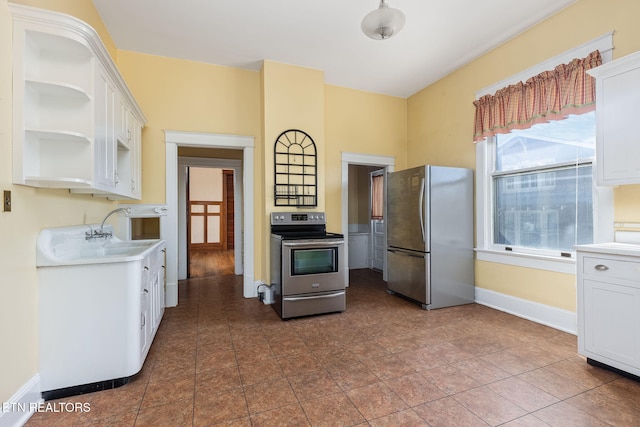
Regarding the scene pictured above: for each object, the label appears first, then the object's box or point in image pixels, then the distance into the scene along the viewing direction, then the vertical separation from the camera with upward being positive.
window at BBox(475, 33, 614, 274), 2.69 +0.23
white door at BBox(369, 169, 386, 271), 5.82 -0.12
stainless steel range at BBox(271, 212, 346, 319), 3.22 -0.66
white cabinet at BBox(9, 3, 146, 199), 1.69 +0.74
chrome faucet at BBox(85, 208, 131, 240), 2.45 -0.15
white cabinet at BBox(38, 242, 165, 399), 1.86 -0.72
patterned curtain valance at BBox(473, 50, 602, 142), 2.63 +1.18
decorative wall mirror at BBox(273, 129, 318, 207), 3.87 +0.62
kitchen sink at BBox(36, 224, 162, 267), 1.86 -0.25
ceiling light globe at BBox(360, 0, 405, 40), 2.19 +1.48
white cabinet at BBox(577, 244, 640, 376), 1.96 -0.64
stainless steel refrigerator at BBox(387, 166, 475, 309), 3.52 -0.25
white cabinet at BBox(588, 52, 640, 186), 2.13 +0.71
